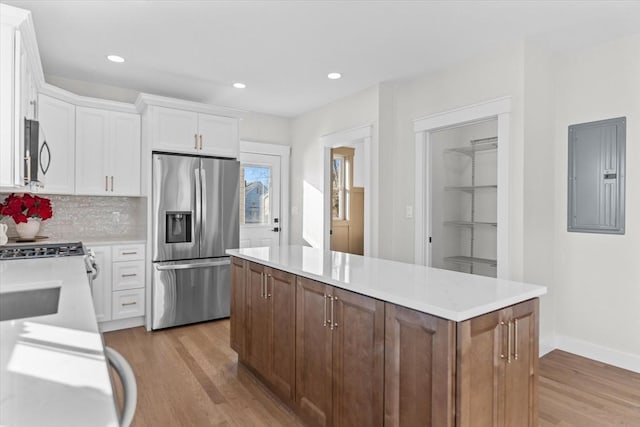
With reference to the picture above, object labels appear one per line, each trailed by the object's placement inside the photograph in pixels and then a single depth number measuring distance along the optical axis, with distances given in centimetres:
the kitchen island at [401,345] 135
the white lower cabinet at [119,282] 363
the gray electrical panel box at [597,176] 293
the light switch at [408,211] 387
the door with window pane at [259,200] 516
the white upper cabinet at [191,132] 381
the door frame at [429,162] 302
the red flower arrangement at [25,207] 321
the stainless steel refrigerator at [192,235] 377
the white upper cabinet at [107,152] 370
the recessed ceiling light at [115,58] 329
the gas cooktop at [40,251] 256
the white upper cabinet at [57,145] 334
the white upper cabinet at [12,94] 209
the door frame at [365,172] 407
